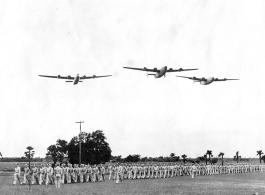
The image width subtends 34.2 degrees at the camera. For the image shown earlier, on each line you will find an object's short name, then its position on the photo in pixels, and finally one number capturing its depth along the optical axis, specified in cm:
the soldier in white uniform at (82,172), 3695
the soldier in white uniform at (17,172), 3232
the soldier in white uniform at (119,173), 3625
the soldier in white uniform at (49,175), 3275
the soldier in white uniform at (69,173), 3562
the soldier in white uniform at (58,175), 2802
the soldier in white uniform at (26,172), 3297
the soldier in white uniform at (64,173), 3481
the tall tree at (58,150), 8462
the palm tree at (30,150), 10235
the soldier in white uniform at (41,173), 3394
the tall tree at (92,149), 7436
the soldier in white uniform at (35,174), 3419
